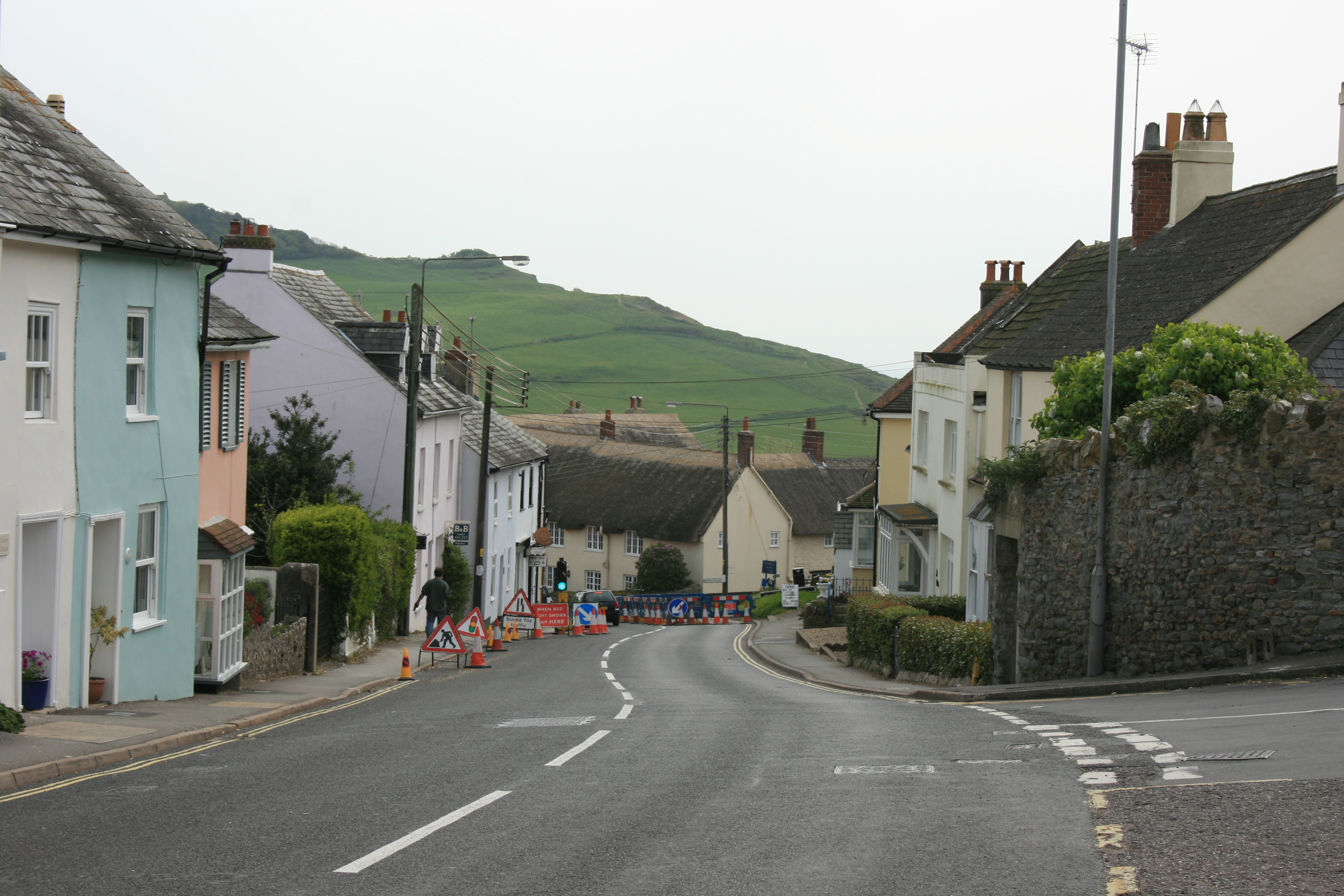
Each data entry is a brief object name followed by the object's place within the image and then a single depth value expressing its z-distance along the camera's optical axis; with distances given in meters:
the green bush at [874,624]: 23.81
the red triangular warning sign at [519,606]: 32.47
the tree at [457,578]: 34.88
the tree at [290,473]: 26.89
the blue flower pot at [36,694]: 13.41
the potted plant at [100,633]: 14.61
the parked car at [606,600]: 52.47
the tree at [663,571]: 62.03
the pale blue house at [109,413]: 13.59
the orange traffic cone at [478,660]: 24.44
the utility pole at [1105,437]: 15.98
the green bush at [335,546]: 22.47
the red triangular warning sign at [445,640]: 22.48
